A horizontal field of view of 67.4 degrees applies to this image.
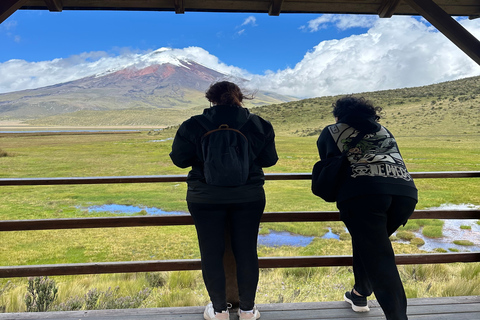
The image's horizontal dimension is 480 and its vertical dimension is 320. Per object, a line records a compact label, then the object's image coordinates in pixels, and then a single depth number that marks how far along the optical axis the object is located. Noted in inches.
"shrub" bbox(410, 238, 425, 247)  520.1
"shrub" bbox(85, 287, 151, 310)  98.6
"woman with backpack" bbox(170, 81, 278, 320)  68.3
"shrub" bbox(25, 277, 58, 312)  97.7
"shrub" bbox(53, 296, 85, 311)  95.3
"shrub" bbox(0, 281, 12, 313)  95.4
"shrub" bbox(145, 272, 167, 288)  167.3
